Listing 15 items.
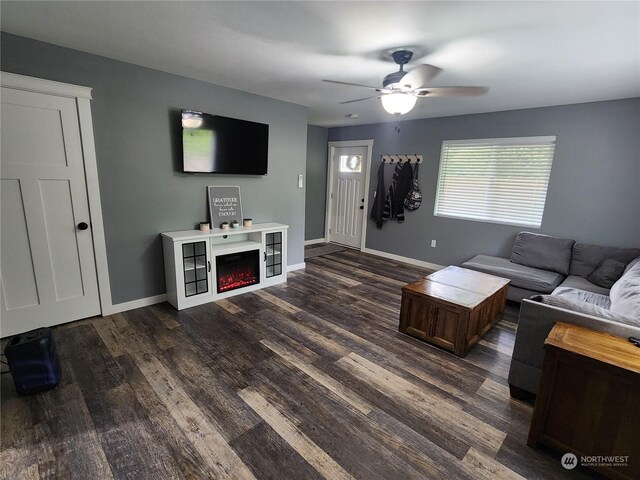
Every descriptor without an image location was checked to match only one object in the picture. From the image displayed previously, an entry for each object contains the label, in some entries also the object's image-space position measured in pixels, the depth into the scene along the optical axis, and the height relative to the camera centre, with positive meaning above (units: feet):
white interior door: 7.94 -1.24
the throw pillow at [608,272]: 10.43 -2.81
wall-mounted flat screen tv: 10.73 +1.19
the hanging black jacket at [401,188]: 16.97 -0.30
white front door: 19.63 -0.85
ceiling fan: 7.47 +2.36
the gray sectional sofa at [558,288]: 5.93 -2.80
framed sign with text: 11.85 -1.13
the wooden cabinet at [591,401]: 4.61 -3.35
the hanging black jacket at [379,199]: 18.13 -1.00
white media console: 10.46 -3.21
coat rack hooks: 16.56 +1.36
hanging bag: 16.69 -0.67
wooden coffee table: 8.37 -3.56
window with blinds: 13.14 +0.33
